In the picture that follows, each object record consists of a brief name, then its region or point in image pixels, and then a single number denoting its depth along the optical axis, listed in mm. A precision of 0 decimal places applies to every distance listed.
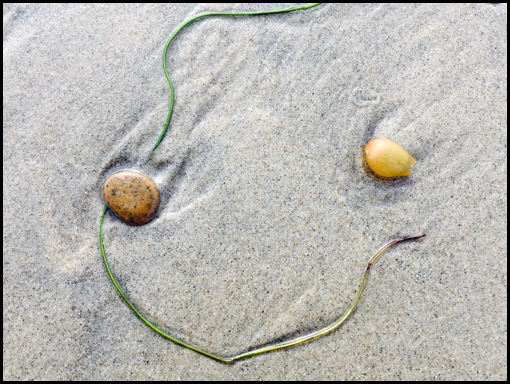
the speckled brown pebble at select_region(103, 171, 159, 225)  494
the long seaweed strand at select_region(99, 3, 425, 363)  484
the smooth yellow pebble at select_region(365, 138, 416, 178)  493
